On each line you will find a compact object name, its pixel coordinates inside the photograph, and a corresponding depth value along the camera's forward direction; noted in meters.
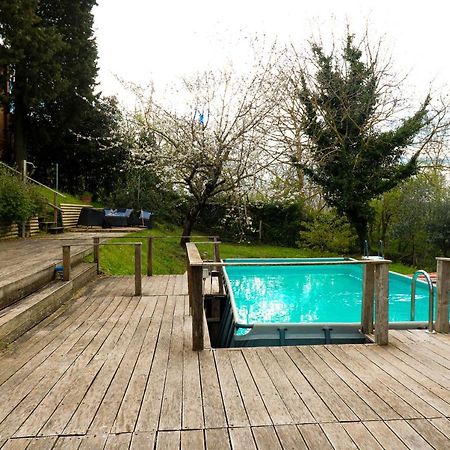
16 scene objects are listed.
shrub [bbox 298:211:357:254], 12.51
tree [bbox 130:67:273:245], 10.24
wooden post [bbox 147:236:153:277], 6.59
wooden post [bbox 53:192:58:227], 10.55
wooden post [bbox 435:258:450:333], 3.42
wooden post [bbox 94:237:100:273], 6.47
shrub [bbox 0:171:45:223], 7.48
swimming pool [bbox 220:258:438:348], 4.25
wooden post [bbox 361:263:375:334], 3.30
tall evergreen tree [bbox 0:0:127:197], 10.58
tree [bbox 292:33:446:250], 12.70
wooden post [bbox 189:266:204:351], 2.90
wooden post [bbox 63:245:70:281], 4.67
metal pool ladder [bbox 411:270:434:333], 3.36
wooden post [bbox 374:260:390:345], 3.05
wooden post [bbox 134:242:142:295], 5.11
